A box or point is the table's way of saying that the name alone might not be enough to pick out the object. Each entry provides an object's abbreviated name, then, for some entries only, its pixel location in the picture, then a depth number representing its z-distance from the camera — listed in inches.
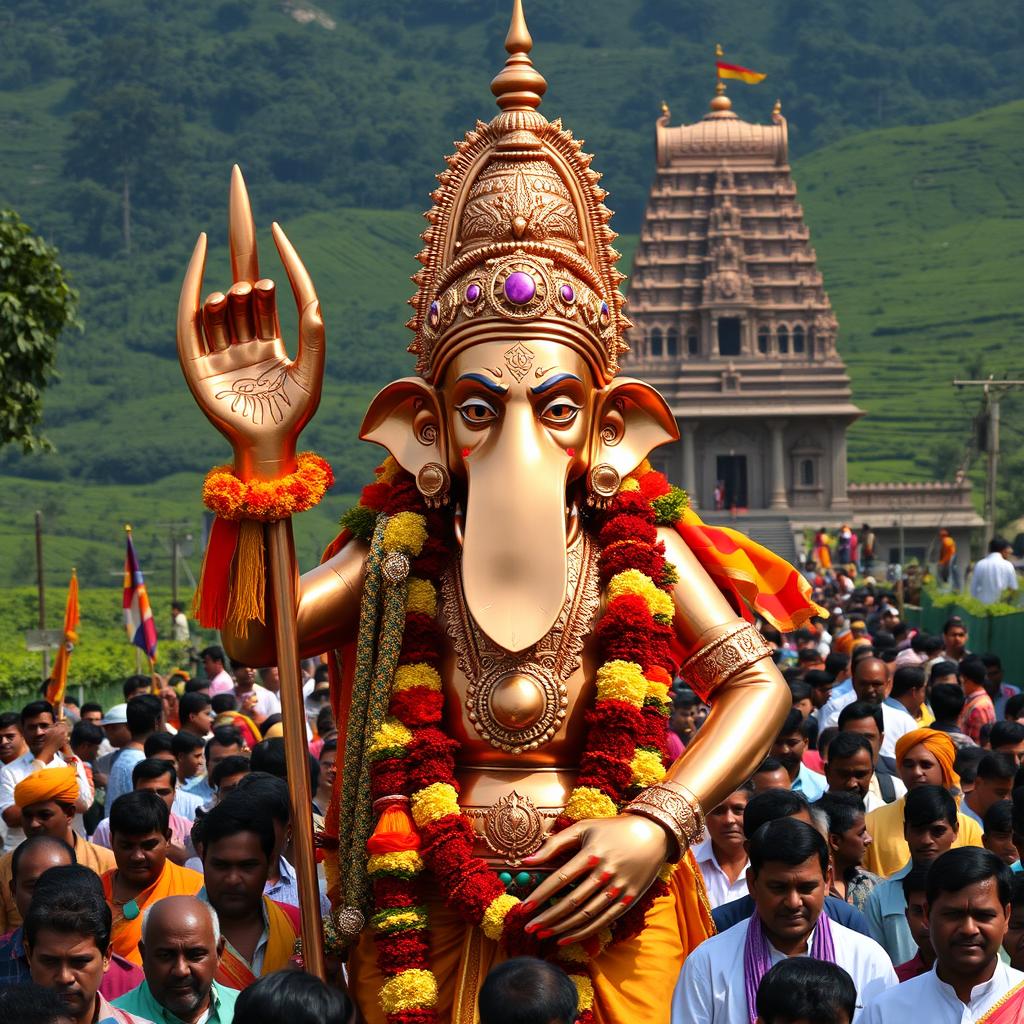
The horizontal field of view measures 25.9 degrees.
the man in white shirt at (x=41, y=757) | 358.0
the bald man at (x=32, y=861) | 244.2
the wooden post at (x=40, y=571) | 860.0
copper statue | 223.5
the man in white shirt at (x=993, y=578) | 759.7
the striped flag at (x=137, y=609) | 593.3
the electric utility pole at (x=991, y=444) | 1132.6
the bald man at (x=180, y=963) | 207.6
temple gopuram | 2055.9
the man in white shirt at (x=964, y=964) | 205.8
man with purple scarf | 211.6
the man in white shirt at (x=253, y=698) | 493.7
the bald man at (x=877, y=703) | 398.9
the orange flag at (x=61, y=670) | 512.7
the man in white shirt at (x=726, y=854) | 283.1
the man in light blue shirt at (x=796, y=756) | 339.9
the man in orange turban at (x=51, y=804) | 287.3
